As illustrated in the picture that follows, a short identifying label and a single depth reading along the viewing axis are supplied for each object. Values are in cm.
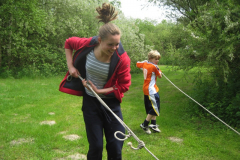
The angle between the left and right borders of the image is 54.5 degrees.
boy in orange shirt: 522
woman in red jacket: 269
